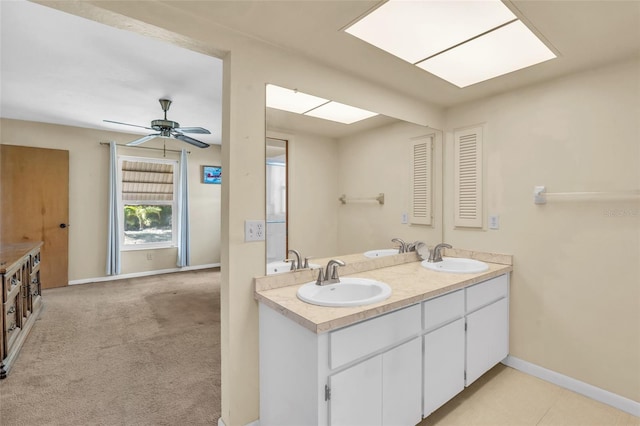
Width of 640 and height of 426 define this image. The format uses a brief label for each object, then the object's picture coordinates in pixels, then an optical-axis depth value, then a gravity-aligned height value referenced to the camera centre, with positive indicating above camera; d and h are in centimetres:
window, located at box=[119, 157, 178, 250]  540 +12
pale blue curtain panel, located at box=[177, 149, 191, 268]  574 -7
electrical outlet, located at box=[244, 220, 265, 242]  166 -11
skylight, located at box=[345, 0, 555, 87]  146 +96
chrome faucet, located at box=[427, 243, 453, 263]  257 -38
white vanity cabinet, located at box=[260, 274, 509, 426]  130 -77
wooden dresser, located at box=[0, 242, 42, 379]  235 -82
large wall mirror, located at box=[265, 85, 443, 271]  187 +19
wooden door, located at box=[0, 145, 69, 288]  428 +8
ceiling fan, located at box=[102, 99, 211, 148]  351 +94
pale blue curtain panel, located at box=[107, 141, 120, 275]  501 -12
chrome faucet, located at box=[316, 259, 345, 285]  180 -39
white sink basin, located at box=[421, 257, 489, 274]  237 -44
